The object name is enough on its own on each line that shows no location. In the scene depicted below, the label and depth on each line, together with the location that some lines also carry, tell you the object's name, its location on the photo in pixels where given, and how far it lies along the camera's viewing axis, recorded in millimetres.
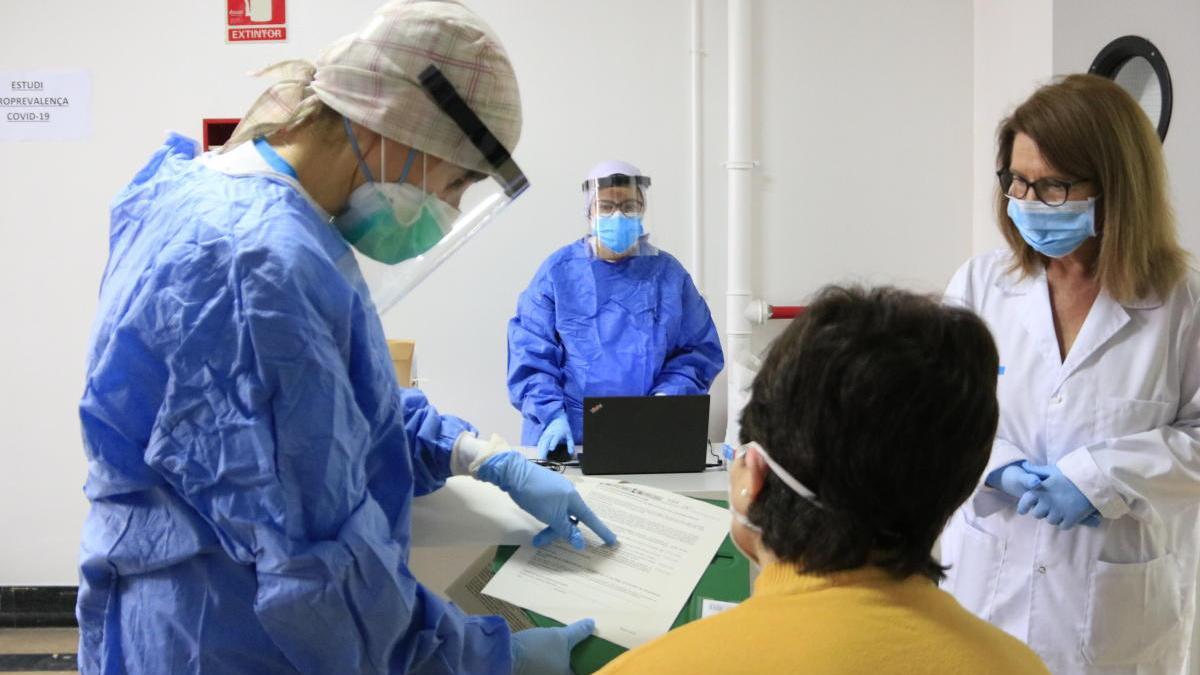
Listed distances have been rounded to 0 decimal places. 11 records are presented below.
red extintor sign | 3379
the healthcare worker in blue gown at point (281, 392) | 870
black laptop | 1844
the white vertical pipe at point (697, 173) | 3366
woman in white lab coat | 1436
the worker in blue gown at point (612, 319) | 2812
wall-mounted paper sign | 3369
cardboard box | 2791
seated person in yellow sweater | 749
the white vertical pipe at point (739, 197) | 3332
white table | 1351
